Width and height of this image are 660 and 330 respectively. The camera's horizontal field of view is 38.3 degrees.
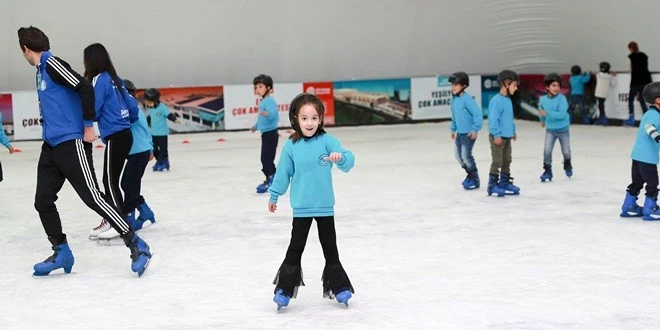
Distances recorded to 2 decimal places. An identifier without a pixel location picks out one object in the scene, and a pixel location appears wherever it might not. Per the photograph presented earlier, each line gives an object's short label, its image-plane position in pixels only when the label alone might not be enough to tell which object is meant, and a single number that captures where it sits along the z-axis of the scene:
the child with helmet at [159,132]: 13.98
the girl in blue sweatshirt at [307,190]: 5.68
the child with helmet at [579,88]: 20.84
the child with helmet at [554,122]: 11.27
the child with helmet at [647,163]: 8.40
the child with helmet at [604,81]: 20.12
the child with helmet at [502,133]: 10.48
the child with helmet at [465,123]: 10.91
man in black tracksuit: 6.71
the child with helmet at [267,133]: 11.18
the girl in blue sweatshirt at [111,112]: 7.61
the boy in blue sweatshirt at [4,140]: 9.67
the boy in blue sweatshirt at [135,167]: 8.47
